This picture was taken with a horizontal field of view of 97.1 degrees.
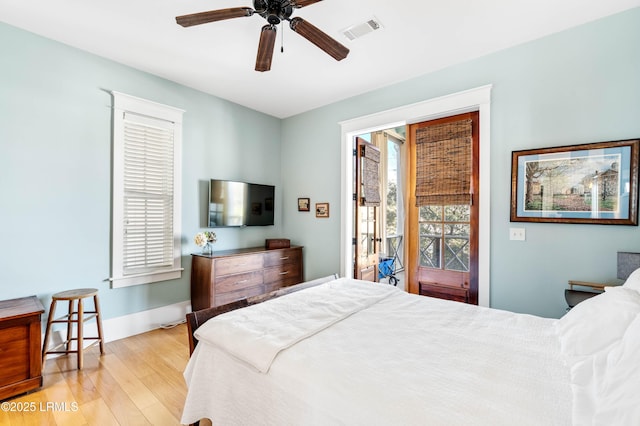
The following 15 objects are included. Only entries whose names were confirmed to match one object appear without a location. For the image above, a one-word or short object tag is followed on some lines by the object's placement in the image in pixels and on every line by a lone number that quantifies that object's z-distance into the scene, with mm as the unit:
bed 928
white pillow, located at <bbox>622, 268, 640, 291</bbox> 1430
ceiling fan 1740
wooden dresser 3266
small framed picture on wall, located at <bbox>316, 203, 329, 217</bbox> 4098
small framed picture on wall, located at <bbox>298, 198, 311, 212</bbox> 4328
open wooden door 3926
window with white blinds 2979
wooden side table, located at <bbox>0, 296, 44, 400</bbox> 1996
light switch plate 2579
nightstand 2086
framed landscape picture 2141
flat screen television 3677
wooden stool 2408
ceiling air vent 2305
